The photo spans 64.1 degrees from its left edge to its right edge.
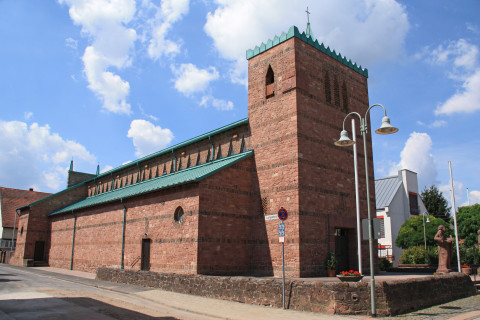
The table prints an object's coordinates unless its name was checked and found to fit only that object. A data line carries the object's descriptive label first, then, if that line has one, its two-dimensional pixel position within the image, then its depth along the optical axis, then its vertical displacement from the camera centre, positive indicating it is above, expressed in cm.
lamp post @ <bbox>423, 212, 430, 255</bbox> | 4332 +75
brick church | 1952 +279
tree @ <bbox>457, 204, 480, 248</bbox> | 4772 +231
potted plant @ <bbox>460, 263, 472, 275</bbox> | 2541 -165
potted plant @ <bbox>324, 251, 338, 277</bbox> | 1948 -114
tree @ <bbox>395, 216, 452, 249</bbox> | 4459 +118
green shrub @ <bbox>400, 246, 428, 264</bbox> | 3800 -135
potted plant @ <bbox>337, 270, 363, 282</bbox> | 1368 -121
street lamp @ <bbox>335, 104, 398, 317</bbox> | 1151 +346
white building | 4947 +504
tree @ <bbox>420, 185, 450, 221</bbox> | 6406 +651
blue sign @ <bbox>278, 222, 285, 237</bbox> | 1363 +37
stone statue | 2155 -42
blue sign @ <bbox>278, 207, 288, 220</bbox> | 1380 +94
